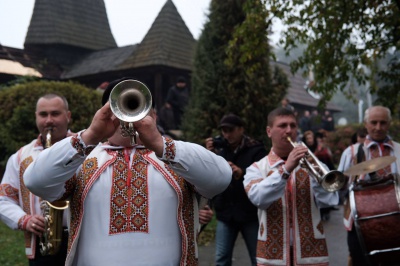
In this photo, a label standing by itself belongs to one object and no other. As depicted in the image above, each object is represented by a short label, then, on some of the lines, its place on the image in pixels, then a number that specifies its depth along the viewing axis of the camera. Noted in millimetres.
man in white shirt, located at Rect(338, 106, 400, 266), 5984
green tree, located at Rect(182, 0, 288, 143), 10977
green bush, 10906
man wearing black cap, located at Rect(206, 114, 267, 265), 5801
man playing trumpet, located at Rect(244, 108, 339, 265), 4473
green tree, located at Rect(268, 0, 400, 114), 8500
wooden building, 19516
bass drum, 5219
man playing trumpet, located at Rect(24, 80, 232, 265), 2830
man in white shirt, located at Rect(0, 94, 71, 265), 4390
